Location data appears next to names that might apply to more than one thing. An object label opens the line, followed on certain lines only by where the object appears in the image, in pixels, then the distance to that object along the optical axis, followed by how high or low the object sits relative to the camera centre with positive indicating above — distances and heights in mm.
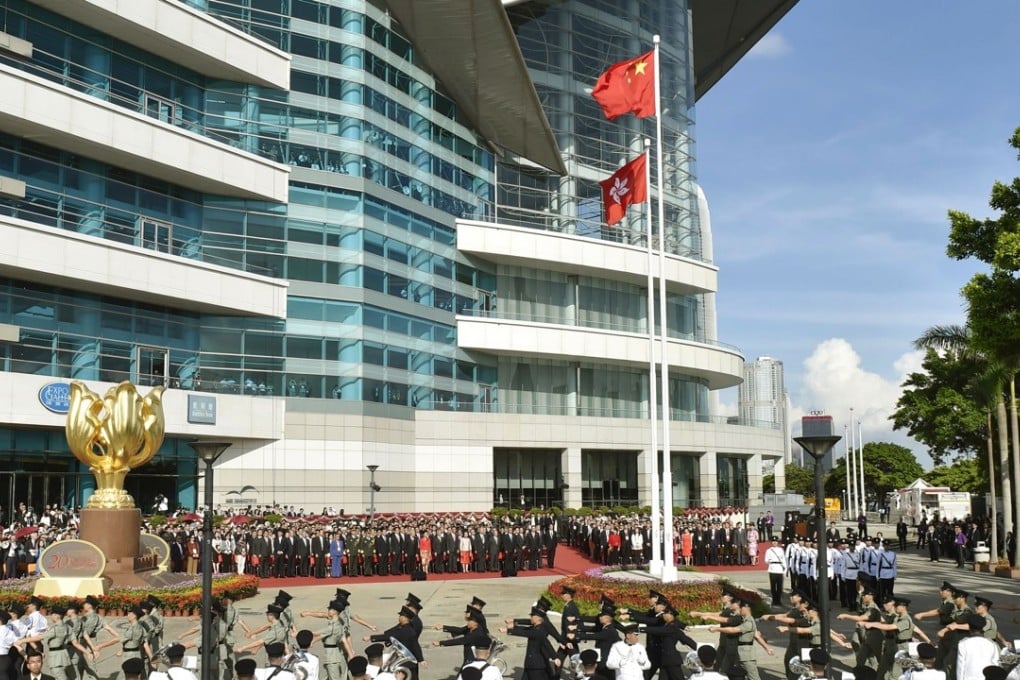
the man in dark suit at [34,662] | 14184 -2814
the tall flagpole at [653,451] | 27406 +160
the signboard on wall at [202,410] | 48344 +2427
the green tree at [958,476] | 90375 -2091
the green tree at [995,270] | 21766 +3961
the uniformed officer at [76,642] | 16156 -2911
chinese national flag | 29031 +10692
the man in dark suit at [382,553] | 36906 -3431
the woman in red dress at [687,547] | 40250 -3605
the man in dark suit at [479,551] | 38344 -3525
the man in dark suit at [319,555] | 35500 -3355
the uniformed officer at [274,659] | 13094 -2595
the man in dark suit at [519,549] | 38531 -3477
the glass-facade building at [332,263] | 44500 +10536
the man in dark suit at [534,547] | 39062 -3455
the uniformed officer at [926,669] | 12555 -2666
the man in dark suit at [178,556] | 33500 -3155
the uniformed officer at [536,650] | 14812 -2831
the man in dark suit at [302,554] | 35812 -3342
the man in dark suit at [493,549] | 38438 -3457
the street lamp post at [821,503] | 14008 -708
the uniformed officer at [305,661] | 13248 -2681
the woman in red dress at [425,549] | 37000 -3315
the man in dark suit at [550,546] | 39844 -3477
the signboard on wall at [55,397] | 42719 +2756
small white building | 65500 -3086
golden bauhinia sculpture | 28594 +747
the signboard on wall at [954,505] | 61656 -3164
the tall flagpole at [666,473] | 25922 -466
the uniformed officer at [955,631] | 14859 -2656
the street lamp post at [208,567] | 14430 -1590
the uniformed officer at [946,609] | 16689 -2580
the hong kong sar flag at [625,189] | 29484 +7971
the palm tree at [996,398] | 37844 +2128
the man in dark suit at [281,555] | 35625 -3350
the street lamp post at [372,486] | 46475 -1306
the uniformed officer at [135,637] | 16219 -2826
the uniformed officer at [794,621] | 16078 -2626
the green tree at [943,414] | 62938 +2547
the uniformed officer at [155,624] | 16719 -2713
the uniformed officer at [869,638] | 15594 -2852
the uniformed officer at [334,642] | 15664 -2828
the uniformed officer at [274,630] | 15156 -2567
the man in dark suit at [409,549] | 36969 -3304
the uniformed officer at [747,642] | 15273 -2818
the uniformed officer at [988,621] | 15039 -2500
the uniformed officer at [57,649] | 15859 -2951
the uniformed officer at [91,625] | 16438 -2708
